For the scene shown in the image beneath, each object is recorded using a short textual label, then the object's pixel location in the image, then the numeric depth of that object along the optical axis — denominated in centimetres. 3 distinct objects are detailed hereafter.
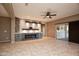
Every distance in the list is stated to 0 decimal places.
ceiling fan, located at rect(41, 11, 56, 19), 400
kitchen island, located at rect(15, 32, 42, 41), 513
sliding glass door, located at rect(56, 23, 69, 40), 540
